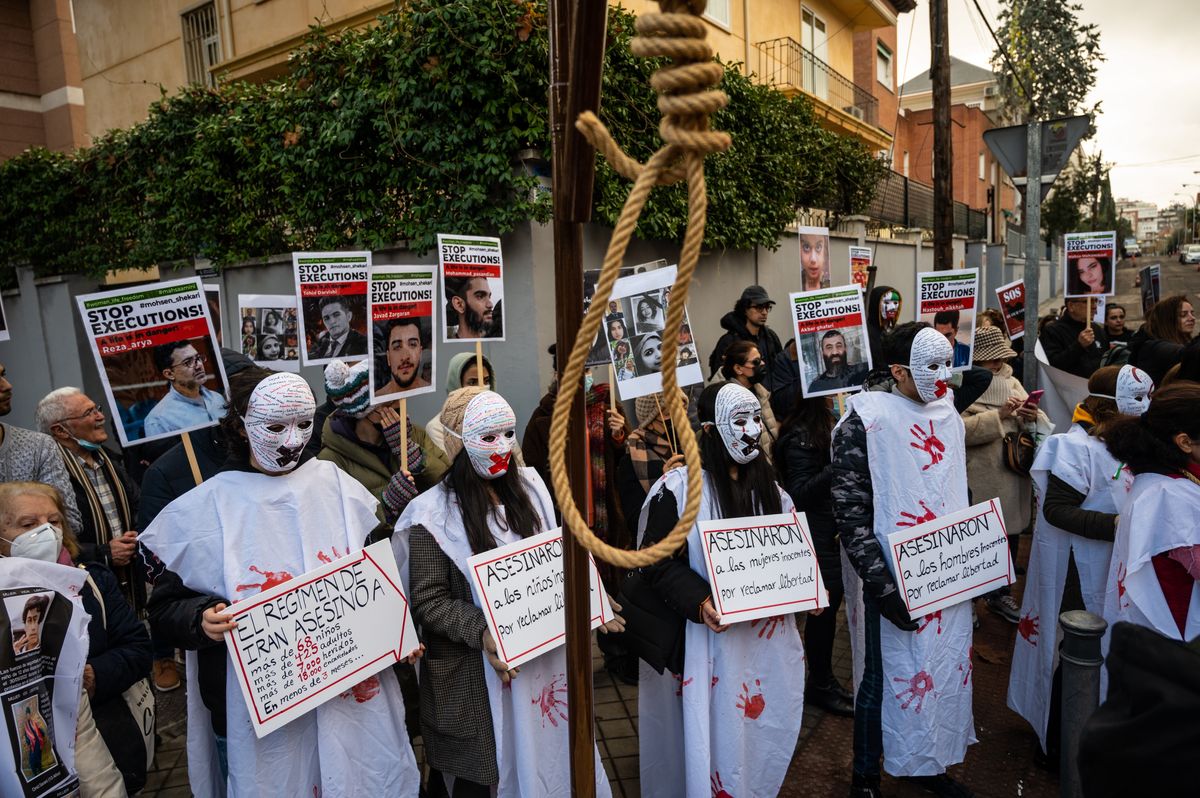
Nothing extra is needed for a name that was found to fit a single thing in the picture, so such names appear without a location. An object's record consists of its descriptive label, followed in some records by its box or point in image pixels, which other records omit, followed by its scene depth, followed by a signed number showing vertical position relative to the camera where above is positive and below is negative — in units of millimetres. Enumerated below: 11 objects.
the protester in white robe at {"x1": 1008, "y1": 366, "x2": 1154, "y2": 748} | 3586 -1127
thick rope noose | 968 +183
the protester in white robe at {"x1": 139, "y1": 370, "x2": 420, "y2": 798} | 2676 -783
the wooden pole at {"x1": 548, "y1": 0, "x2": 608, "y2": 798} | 1146 +132
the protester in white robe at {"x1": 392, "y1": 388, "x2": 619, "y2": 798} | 2834 -1221
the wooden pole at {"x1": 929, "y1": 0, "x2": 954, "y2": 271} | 11453 +2218
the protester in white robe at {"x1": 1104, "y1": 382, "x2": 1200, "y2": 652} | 2984 -914
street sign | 6762 +1242
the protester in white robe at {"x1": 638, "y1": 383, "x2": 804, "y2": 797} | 3016 -1416
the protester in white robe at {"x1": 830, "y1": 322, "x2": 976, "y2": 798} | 3355 -1107
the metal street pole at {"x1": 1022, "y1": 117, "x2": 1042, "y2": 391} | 6742 +429
